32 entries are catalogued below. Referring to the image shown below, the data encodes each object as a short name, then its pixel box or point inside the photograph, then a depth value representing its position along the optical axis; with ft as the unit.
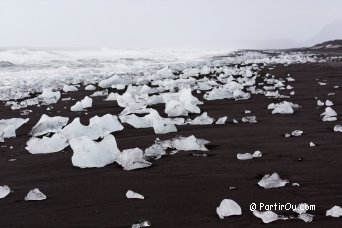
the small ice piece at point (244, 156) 8.43
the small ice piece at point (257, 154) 8.54
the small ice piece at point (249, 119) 12.60
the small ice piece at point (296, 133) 10.40
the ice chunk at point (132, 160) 8.05
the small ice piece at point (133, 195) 6.49
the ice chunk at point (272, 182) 6.74
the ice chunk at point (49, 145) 9.74
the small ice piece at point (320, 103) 15.53
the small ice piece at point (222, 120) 12.56
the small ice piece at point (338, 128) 10.78
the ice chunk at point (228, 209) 5.70
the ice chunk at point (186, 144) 9.27
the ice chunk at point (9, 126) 11.80
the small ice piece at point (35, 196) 6.61
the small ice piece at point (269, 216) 5.42
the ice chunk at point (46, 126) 11.95
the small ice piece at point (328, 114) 12.67
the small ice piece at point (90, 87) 24.93
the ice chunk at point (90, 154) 8.31
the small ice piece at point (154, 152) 8.77
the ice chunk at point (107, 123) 11.52
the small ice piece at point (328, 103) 15.40
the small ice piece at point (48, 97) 19.69
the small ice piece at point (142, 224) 5.44
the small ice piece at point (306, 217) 5.36
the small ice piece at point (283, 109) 13.87
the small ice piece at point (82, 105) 16.31
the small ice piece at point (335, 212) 5.45
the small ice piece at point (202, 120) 12.52
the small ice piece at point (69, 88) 24.28
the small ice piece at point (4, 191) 6.86
